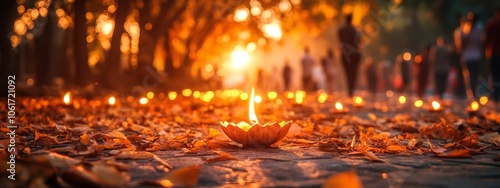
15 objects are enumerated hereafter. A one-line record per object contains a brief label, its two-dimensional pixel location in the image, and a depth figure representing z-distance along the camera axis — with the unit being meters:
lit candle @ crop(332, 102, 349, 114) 7.55
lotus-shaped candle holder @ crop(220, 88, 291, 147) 3.51
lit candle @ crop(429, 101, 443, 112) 7.67
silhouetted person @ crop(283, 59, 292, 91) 24.55
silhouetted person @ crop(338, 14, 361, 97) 11.39
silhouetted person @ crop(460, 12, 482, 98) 11.47
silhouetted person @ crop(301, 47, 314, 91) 19.30
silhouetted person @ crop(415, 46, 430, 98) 14.95
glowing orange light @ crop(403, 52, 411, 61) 19.21
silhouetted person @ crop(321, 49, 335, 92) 19.73
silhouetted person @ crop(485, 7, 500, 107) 10.06
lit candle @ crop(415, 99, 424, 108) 11.12
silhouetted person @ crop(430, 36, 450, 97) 14.29
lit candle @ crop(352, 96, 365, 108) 10.54
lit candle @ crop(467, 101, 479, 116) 7.54
